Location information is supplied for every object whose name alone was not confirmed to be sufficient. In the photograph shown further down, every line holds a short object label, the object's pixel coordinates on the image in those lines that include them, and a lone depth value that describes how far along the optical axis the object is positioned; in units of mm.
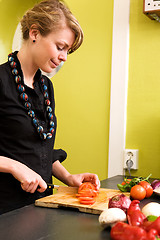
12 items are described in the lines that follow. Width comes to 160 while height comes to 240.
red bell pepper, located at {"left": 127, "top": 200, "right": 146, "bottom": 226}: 802
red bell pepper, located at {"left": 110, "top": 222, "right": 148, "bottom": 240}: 696
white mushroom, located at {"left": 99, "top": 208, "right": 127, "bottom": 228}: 861
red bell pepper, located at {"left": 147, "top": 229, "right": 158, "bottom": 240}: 677
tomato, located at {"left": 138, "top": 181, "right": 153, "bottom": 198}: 1287
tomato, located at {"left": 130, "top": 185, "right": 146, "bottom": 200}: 1236
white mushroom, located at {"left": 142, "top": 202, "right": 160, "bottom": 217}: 914
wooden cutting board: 1075
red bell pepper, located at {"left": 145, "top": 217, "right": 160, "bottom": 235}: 739
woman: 1294
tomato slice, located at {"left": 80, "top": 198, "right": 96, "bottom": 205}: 1103
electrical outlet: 2088
